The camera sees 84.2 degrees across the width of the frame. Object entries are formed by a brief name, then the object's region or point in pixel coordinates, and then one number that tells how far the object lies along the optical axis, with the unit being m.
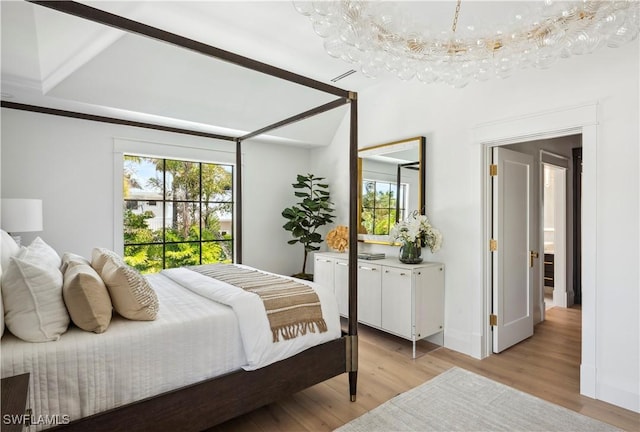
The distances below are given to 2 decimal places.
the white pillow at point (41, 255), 1.95
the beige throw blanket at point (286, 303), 2.11
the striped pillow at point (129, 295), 1.80
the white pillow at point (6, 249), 1.80
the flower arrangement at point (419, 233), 3.43
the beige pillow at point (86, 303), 1.63
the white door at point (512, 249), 3.31
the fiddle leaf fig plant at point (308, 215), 4.69
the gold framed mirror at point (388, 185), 3.73
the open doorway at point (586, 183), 2.53
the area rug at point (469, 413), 2.15
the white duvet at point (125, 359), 1.45
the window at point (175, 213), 4.05
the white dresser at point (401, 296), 3.26
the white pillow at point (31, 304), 1.51
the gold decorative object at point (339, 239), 4.36
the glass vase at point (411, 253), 3.46
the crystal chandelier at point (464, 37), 1.64
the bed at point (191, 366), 1.51
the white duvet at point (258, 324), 1.98
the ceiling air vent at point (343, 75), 3.58
